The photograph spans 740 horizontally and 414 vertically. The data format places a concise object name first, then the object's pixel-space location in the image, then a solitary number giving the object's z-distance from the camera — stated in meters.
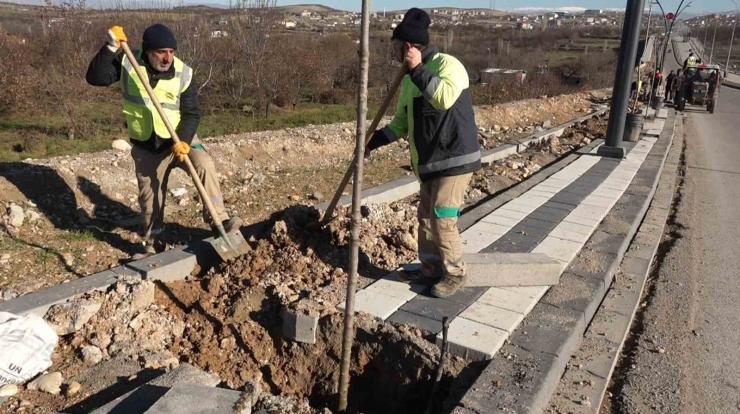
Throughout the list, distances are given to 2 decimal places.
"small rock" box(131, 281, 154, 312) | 3.39
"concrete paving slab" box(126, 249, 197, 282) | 3.80
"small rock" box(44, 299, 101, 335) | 3.16
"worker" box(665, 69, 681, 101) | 20.95
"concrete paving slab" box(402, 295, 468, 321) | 3.54
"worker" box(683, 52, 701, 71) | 20.32
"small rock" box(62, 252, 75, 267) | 4.07
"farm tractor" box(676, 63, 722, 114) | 18.89
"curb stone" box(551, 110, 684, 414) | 3.04
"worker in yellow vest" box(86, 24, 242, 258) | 3.92
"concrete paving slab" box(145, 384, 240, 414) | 2.27
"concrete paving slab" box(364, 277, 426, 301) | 3.78
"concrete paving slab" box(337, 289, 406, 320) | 3.52
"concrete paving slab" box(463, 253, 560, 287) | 3.93
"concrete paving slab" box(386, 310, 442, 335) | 3.36
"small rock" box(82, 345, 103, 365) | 2.99
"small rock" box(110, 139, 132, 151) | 7.04
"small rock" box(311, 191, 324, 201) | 6.04
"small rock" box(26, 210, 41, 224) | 4.61
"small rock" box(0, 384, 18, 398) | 2.63
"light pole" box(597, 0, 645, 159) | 7.99
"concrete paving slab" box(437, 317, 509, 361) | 3.15
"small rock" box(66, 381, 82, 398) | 2.69
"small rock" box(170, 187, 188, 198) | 5.71
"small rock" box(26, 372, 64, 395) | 2.72
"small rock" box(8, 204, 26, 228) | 4.47
